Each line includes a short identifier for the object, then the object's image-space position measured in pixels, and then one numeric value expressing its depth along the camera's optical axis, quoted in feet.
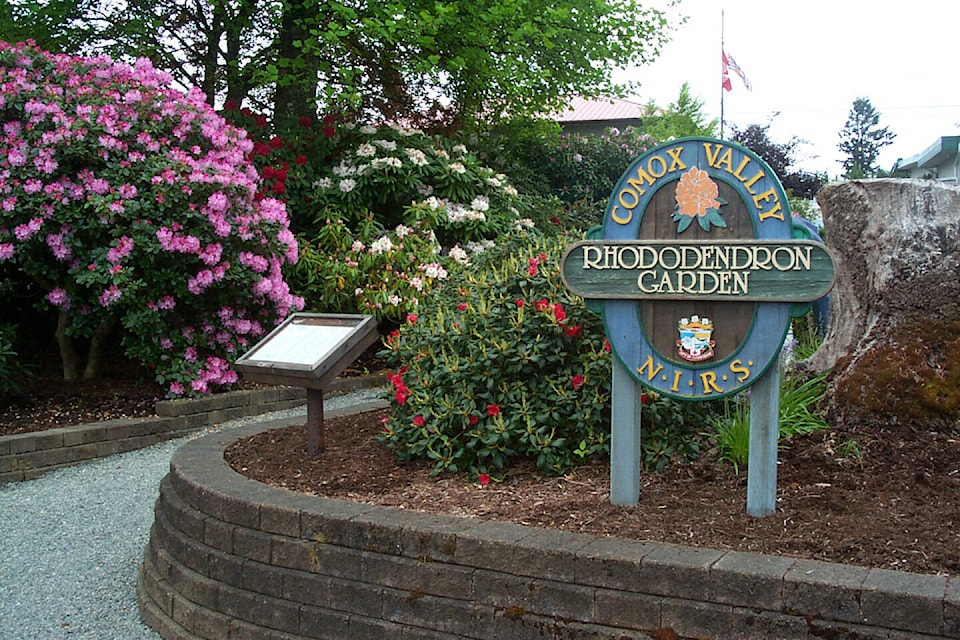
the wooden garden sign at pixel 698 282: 10.98
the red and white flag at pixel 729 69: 90.27
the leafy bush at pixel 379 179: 33.01
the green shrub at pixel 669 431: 13.17
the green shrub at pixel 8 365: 23.25
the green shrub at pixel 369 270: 30.12
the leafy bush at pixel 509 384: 13.47
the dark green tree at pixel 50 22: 33.63
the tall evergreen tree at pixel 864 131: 215.51
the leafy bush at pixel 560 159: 45.75
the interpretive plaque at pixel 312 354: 14.24
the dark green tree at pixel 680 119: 144.99
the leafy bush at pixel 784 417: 12.95
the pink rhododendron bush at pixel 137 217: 23.31
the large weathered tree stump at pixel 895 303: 13.41
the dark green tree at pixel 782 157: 84.58
